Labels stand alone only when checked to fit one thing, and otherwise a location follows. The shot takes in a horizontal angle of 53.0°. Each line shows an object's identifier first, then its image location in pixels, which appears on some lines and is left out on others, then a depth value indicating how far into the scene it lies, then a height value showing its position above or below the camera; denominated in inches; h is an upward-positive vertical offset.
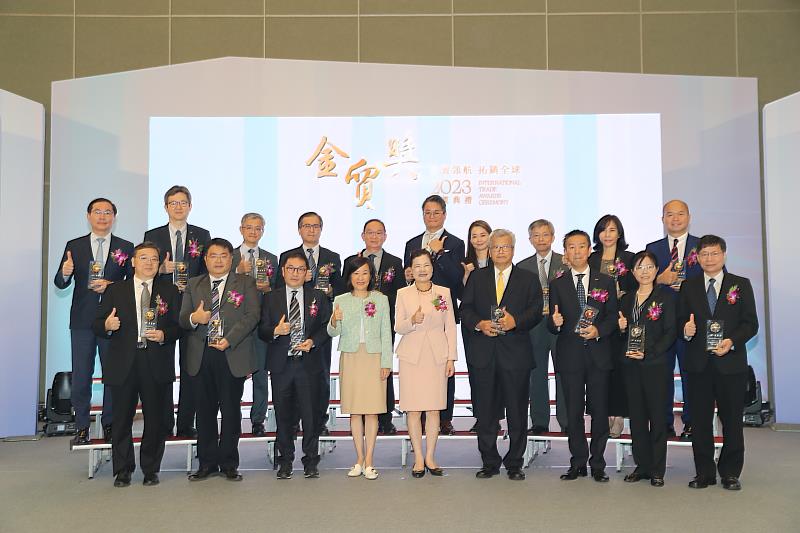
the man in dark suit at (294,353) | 197.0 -13.1
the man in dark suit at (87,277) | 213.6 +6.2
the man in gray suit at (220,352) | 194.4 -12.6
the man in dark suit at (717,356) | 182.7 -13.2
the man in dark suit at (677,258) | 208.2 +10.8
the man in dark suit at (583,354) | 192.7 -13.3
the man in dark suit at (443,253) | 223.1 +12.9
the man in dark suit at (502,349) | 195.3 -12.2
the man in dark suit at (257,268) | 219.0 +8.8
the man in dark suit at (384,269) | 221.8 +8.5
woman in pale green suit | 198.7 -13.9
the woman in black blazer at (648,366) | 187.2 -15.8
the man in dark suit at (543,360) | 218.2 -16.6
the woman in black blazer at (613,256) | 207.8 +11.2
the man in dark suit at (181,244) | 215.3 +15.4
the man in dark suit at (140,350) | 190.2 -11.9
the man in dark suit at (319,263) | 221.5 +10.3
